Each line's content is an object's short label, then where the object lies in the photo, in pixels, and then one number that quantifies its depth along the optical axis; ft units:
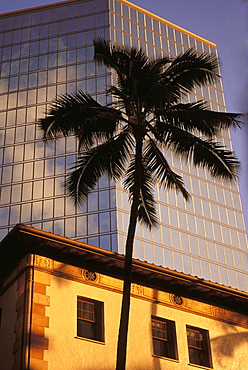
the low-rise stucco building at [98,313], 80.48
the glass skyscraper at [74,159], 279.69
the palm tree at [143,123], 83.66
